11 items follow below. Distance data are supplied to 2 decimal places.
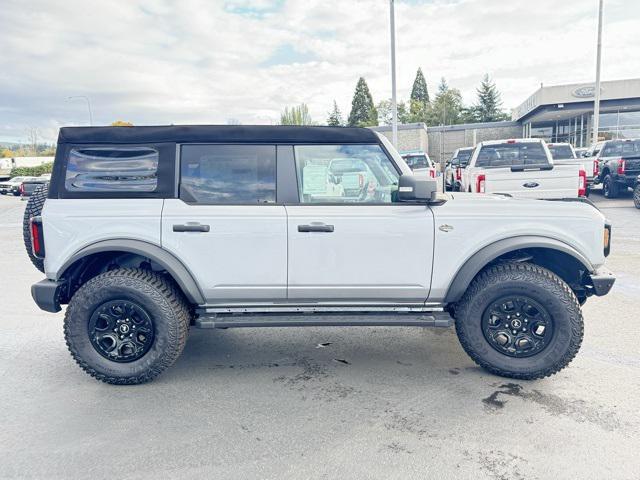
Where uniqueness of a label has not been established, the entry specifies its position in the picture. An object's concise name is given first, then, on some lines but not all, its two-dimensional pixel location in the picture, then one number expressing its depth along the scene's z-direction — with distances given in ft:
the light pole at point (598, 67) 74.49
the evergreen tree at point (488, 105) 226.77
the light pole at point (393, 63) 58.08
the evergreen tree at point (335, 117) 284.72
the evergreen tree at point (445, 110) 219.00
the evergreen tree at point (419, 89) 287.73
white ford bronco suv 11.56
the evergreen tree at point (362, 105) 260.42
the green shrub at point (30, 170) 150.67
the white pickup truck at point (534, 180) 29.25
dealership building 96.58
